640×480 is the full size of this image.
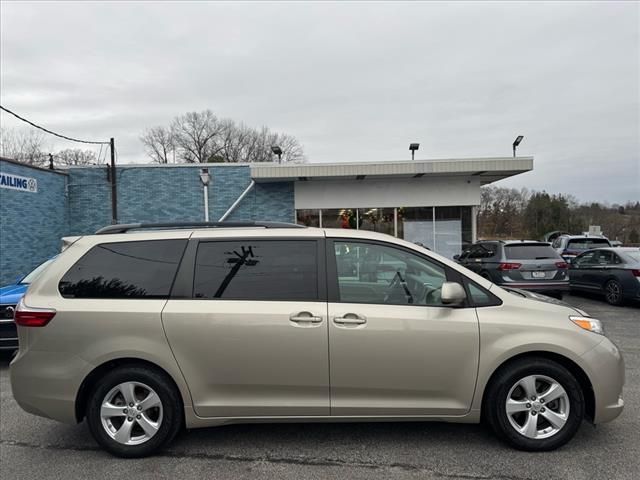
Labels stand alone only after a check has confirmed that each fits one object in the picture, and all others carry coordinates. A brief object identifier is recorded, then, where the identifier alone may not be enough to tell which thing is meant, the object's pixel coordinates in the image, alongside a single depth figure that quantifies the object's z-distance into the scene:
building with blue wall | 13.48
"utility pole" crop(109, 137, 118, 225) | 14.12
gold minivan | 3.10
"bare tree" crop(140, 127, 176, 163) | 52.53
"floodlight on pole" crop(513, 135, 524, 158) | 12.97
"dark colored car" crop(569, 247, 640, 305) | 9.07
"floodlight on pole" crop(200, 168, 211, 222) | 11.95
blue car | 5.27
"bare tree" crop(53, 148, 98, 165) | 33.41
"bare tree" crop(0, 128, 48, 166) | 30.72
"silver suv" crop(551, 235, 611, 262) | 14.08
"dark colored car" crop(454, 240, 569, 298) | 8.65
